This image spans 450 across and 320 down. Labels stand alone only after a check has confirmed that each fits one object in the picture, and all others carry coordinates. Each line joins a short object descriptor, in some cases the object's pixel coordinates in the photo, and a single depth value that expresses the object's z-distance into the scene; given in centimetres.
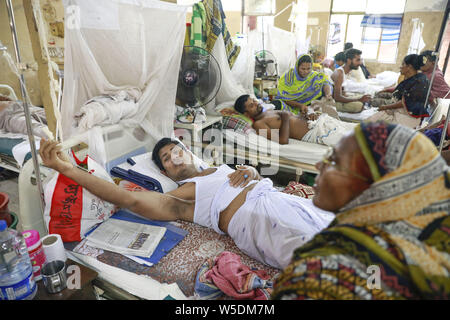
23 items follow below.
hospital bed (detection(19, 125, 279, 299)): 133
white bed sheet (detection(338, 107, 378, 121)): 446
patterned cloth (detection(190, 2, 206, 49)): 311
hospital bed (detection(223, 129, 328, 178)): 283
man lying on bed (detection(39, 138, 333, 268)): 146
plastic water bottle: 107
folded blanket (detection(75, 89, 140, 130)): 204
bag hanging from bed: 154
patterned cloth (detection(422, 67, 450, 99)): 406
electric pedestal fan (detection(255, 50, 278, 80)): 498
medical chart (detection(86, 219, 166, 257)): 155
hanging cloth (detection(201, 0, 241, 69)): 320
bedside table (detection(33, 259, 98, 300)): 116
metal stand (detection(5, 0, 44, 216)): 116
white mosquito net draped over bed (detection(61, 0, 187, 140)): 194
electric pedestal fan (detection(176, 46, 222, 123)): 287
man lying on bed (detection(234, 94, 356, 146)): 337
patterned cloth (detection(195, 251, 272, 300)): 125
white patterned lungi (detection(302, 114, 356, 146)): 330
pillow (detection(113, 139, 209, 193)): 207
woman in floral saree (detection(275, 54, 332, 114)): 432
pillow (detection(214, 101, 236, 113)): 367
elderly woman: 73
